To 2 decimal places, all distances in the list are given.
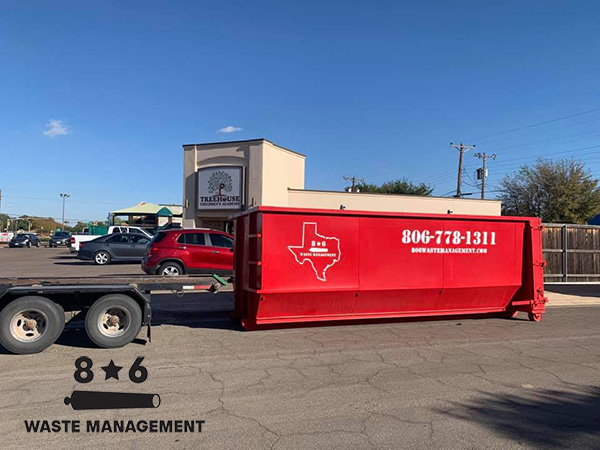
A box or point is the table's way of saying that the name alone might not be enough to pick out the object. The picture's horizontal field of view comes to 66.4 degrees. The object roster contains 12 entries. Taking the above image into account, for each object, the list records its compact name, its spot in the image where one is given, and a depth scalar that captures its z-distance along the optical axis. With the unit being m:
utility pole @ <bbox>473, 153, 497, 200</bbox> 45.38
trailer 6.60
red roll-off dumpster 8.16
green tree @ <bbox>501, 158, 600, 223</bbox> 36.72
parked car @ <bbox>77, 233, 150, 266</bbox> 22.19
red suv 13.54
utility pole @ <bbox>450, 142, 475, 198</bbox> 44.28
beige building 30.86
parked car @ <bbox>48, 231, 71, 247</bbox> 48.62
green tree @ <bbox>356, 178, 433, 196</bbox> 54.89
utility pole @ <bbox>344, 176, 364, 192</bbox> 61.79
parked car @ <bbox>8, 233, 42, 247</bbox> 47.53
